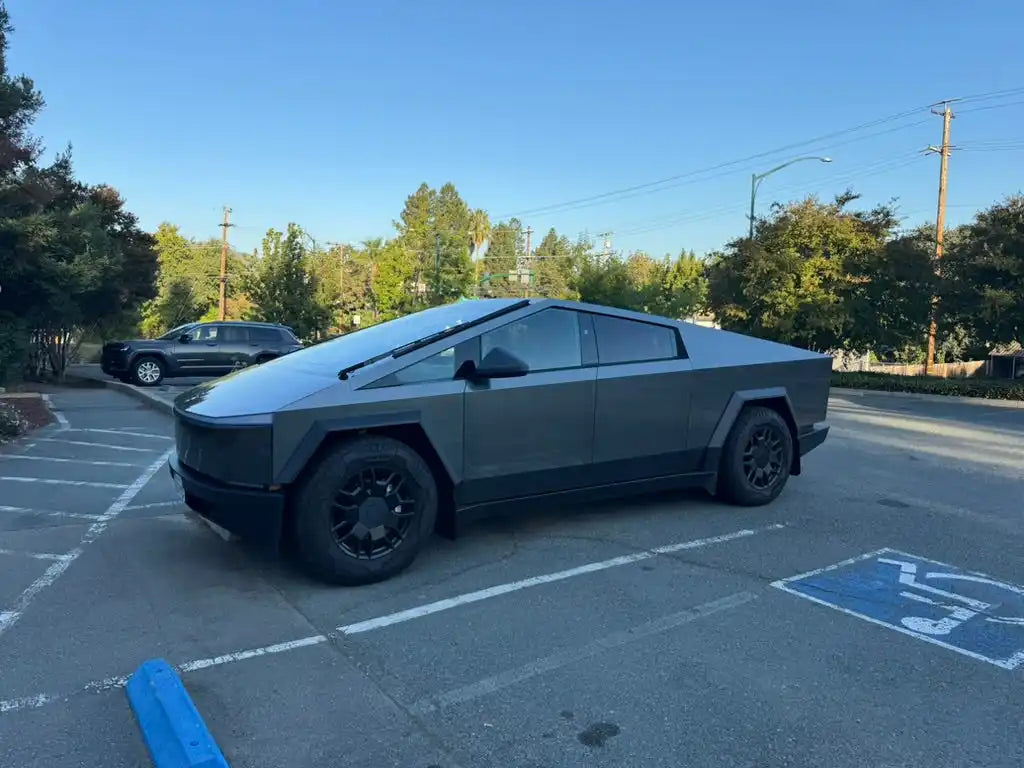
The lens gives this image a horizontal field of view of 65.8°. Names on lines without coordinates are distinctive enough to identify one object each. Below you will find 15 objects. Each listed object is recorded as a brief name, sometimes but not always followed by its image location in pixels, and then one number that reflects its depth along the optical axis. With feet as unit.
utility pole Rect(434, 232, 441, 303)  182.45
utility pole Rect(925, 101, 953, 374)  90.94
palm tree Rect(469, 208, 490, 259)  279.90
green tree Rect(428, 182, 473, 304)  193.47
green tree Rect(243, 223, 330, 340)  106.32
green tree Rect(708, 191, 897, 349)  78.33
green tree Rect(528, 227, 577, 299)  289.21
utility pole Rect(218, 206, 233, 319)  147.90
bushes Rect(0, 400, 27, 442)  30.58
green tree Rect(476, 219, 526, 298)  263.57
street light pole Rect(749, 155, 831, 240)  92.58
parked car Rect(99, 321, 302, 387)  61.26
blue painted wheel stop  8.33
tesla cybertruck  13.82
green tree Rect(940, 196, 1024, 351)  64.13
